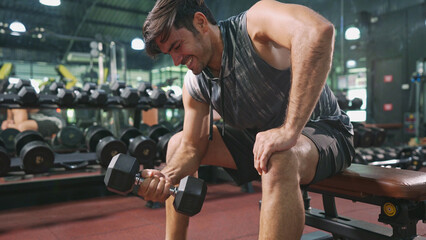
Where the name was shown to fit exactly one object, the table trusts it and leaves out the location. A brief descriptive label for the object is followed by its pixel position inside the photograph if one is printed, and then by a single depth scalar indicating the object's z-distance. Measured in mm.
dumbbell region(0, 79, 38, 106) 2504
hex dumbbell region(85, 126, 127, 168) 2559
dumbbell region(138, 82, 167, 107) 3027
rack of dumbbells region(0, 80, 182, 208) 2405
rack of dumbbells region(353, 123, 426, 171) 3383
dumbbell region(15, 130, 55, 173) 2352
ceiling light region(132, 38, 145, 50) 5125
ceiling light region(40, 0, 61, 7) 4316
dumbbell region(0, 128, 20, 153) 3174
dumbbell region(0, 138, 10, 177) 2264
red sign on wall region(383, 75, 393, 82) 6641
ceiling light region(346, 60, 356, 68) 6527
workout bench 1134
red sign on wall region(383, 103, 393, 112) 6602
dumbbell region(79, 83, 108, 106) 2762
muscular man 932
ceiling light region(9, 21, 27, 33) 4148
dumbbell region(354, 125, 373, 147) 3477
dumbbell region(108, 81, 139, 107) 2891
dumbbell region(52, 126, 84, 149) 3195
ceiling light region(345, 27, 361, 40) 6283
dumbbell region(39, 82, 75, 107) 2656
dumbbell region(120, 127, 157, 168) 2660
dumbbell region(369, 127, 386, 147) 3611
